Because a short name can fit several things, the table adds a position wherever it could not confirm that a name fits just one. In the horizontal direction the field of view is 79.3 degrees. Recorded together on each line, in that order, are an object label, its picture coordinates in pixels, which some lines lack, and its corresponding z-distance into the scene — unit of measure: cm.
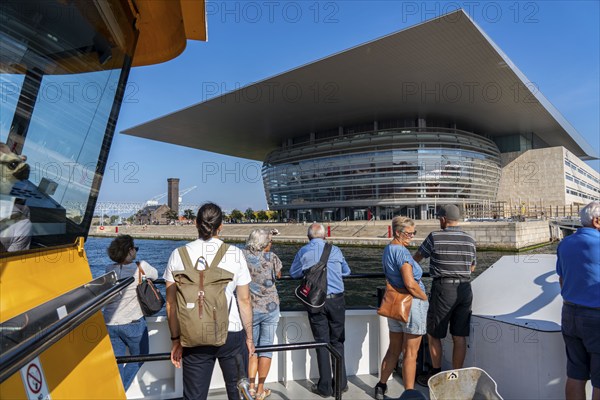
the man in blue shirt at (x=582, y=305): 215
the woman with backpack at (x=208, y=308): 180
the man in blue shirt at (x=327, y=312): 298
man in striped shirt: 297
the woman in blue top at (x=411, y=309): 278
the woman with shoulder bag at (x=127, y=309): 273
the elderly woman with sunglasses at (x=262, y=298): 287
